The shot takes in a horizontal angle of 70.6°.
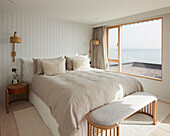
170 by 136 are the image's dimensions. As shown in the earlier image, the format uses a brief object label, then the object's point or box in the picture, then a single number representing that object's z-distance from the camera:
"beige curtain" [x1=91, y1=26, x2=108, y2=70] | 4.63
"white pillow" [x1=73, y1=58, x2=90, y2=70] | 3.60
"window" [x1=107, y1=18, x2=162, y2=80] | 3.51
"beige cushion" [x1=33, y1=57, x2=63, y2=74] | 3.11
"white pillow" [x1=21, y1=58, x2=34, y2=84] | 3.23
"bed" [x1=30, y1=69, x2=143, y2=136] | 1.66
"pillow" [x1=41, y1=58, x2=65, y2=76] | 3.01
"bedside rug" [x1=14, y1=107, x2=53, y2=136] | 2.01
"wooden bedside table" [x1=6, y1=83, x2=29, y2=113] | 2.68
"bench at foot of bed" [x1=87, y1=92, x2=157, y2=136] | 1.50
